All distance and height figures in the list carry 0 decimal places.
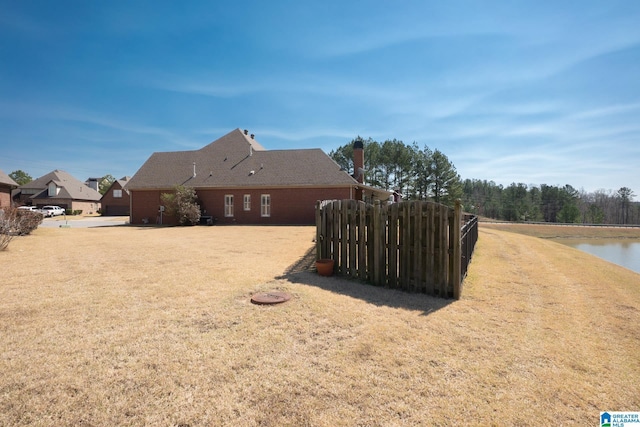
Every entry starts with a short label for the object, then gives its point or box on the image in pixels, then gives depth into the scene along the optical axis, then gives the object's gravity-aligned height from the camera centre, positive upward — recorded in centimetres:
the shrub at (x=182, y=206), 2288 +51
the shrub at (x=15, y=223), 1008 -35
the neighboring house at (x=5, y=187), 2434 +227
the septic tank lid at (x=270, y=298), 500 -146
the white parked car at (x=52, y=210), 4055 +56
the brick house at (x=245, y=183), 2311 +233
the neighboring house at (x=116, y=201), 4612 +193
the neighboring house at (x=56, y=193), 4841 +352
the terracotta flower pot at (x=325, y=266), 714 -128
